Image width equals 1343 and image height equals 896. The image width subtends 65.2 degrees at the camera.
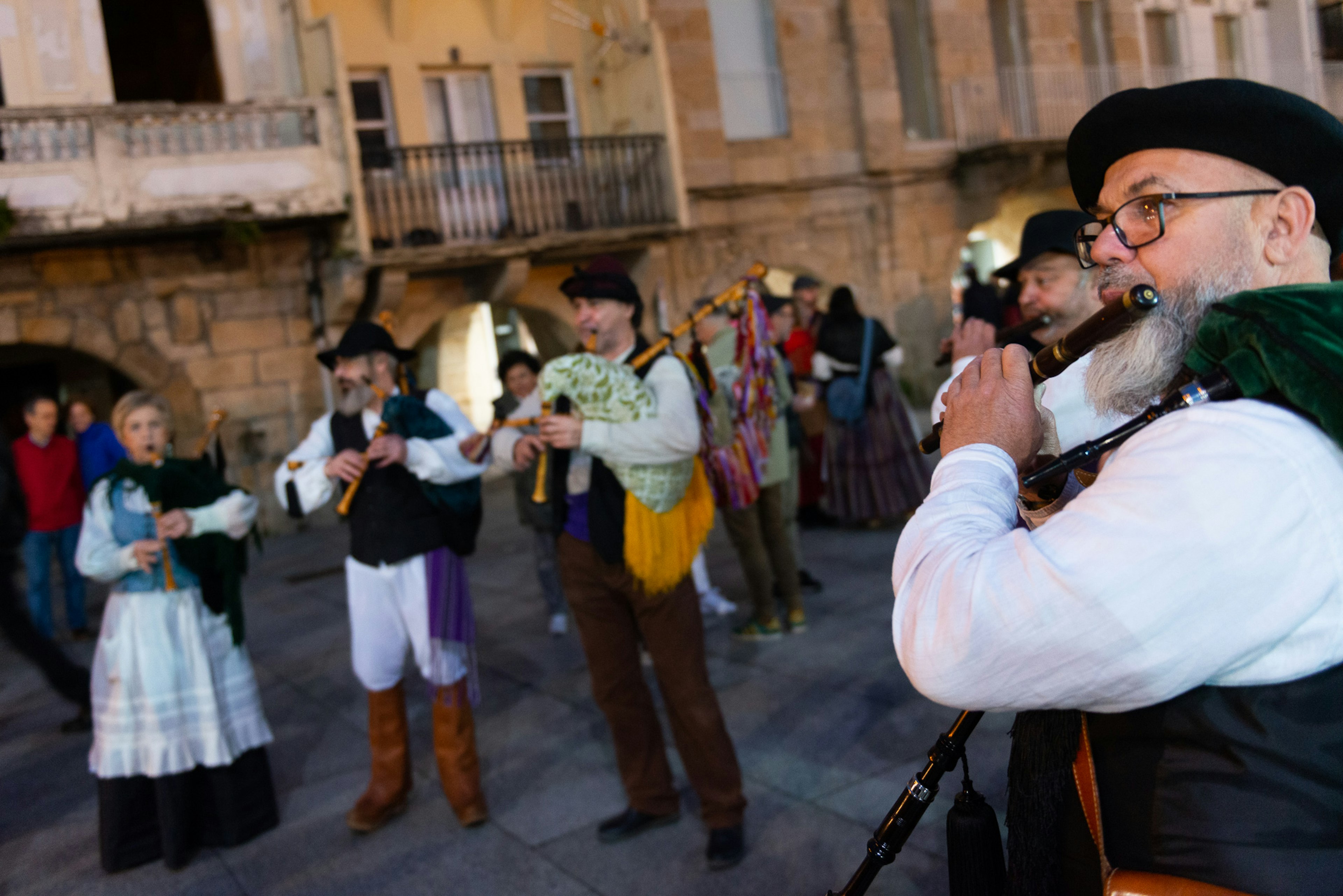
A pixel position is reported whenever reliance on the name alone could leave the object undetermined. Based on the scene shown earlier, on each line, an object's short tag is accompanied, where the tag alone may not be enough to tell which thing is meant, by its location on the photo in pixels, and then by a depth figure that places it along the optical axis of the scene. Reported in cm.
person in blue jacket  799
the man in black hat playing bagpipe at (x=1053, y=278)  341
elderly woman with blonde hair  399
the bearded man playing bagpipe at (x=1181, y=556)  110
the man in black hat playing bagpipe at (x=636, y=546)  368
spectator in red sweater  762
